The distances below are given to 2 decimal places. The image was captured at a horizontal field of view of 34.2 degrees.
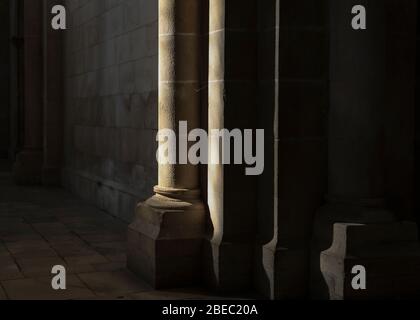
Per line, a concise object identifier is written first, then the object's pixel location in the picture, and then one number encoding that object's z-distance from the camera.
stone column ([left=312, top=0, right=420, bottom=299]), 4.19
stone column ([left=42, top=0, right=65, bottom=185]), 11.04
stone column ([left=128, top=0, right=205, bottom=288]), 4.84
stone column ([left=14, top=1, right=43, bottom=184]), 11.48
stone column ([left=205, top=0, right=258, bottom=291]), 4.63
